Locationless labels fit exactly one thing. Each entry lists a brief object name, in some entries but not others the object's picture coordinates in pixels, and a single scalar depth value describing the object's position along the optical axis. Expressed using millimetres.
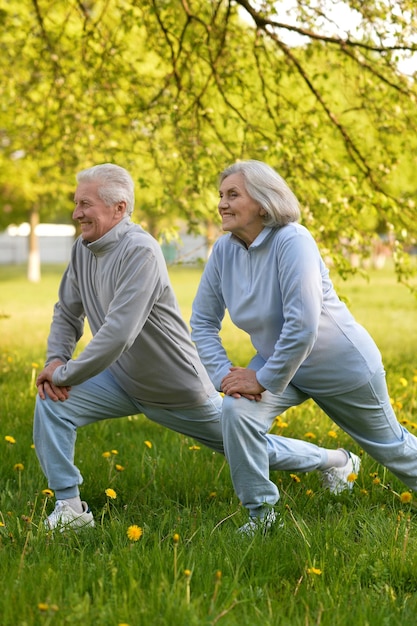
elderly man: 4270
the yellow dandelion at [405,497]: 4406
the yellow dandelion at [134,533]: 3645
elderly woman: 3959
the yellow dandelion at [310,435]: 5637
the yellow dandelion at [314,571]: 3373
